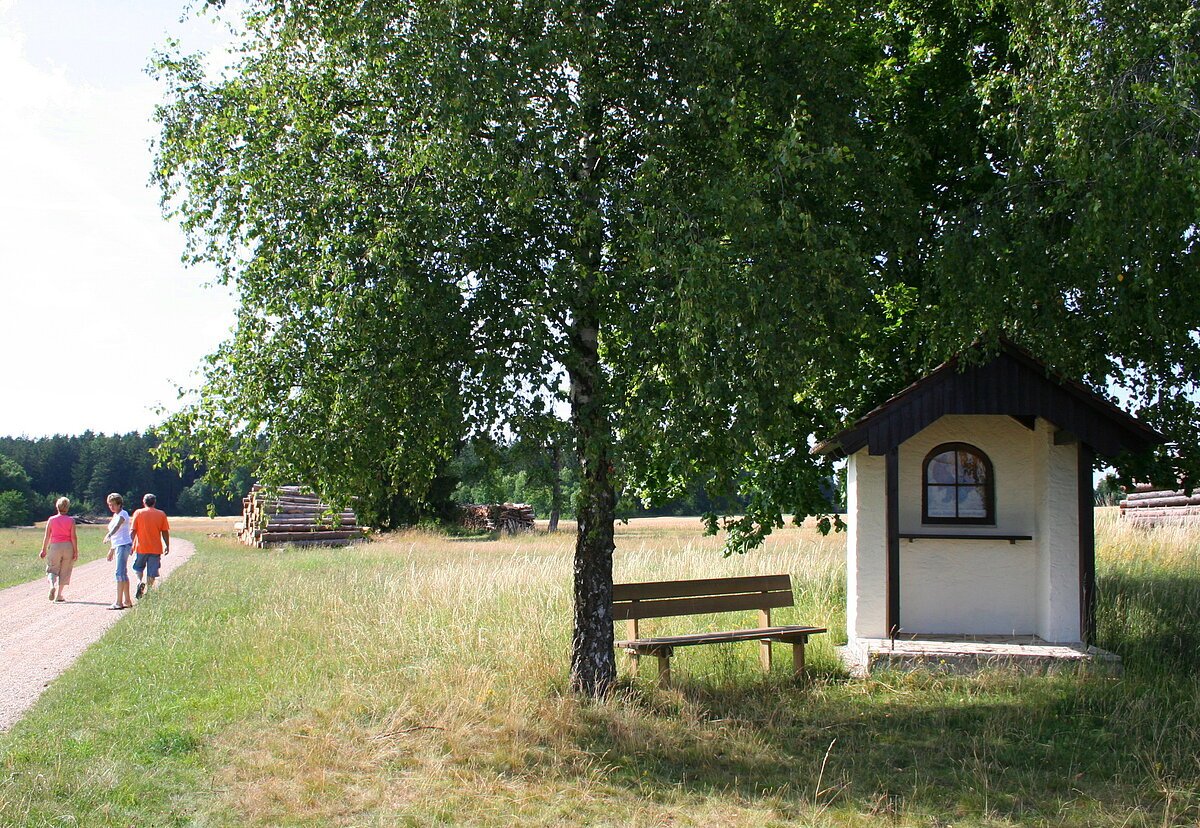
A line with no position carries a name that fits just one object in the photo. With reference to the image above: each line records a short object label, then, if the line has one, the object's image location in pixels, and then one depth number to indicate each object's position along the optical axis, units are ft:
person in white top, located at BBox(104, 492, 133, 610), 48.47
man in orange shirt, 49.40
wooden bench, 29.94
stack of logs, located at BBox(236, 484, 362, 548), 112.16
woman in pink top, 49.55
